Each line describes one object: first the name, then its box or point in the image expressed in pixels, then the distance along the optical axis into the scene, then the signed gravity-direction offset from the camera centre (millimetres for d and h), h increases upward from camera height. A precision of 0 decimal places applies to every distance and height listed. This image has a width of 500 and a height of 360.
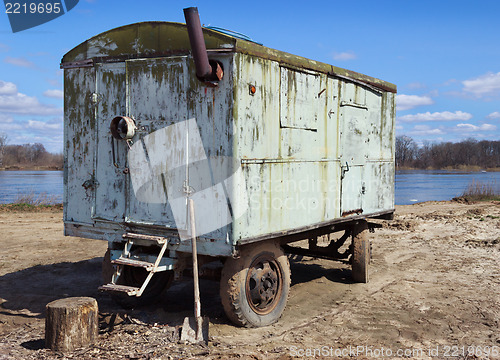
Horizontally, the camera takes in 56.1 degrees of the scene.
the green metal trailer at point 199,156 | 5195 +137
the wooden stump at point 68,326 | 4848 -1659
